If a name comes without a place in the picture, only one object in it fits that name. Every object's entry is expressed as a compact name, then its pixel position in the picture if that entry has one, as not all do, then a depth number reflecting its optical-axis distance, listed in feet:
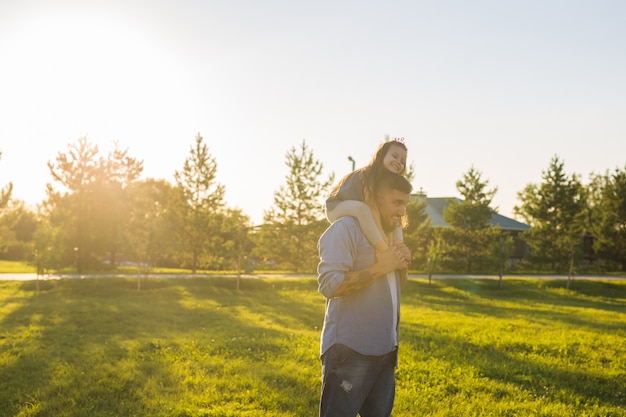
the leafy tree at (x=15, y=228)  84.02
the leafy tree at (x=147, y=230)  78.74
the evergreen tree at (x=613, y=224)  149.18
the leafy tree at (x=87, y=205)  100.07
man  9.73
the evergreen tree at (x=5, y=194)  78.84
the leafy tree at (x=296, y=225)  116.26
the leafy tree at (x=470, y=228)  125.90
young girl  10.00
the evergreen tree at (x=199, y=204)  105.70
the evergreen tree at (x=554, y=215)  133.80
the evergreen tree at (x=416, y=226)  106.01
